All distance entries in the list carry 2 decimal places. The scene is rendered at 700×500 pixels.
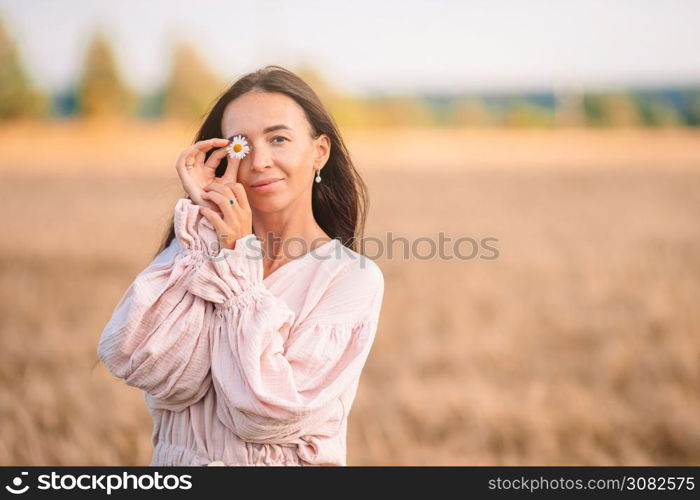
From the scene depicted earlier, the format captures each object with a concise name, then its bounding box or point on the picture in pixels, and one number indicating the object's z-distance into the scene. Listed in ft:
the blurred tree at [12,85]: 170.71
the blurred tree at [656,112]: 174.92
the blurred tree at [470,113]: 256.52
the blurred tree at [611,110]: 196.13
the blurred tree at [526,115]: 240.12
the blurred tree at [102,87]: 189.47
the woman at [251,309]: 6.72
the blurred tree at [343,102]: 209.36
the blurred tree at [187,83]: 200.03
